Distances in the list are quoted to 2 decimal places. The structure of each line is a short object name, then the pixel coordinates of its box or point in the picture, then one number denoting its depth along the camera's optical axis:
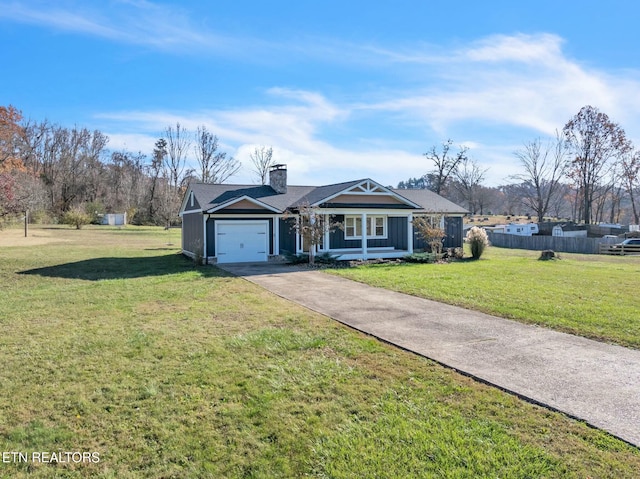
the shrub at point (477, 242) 19.90
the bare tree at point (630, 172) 43.03
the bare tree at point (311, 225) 16.39
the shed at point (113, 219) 48.61
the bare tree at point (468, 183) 54.67
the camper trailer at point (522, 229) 37.56
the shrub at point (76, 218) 40.22
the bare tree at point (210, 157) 47.16
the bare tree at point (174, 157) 47.72
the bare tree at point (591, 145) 41.56
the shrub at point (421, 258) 18.11
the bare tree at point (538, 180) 45.03
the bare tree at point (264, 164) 47.25
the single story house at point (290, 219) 17.12
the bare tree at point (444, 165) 46.72
